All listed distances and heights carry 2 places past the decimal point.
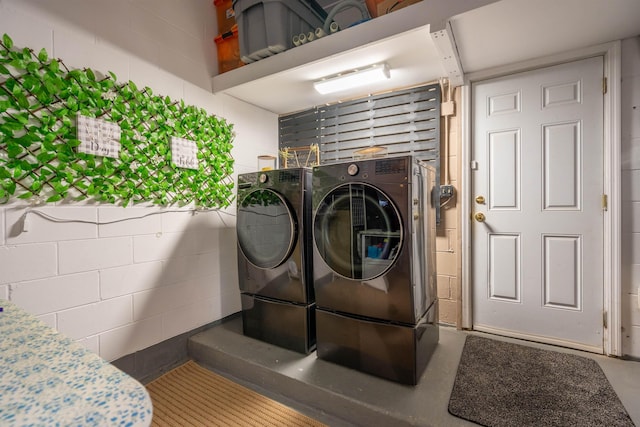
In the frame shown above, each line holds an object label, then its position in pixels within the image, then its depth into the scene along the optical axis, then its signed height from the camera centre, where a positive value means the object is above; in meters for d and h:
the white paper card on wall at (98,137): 1.65 +0.45
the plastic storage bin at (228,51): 2.44 +1.38
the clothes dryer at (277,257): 1.96 -0.34
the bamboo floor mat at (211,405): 1.58 -1.16
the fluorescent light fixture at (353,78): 2.16 +1.02
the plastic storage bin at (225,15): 2.47 +1.69
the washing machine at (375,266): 1.59 -0.35
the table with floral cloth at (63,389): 0.37 -0.26
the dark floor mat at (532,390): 1.35 -1.01
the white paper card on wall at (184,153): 2.13 +0.44
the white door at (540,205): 1.98 -0.01
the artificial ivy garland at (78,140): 1.44 +0.45
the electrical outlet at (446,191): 2.34 +0.12
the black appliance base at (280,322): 1.98 -0.82
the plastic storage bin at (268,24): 2.09 +1.39
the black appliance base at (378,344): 1.60 -0.83
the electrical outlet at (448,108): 2.36 +0.80
